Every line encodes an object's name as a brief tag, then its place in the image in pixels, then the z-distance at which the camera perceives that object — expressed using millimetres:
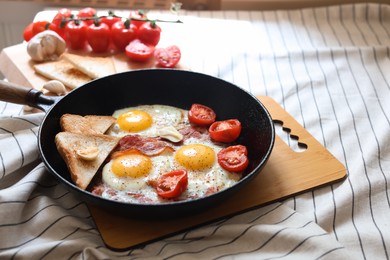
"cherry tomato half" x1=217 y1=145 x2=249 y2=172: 665
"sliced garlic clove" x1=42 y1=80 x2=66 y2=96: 773
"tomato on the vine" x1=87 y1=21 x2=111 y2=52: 875
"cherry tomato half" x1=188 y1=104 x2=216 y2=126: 731
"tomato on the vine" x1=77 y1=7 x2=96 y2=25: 911
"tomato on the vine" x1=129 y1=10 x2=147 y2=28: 898
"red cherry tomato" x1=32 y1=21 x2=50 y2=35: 891
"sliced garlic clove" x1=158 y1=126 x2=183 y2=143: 711
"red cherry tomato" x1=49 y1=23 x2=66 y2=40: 898
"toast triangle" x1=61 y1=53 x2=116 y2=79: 822
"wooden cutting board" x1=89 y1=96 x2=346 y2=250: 601
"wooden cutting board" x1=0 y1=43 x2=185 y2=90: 817
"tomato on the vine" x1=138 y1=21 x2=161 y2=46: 890
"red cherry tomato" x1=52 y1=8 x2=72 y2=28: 883
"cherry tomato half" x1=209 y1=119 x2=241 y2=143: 702
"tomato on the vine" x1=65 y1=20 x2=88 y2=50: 879
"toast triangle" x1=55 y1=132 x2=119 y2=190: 636
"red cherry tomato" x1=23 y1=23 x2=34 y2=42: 904
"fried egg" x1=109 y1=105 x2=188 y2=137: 729
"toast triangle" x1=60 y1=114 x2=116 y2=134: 682
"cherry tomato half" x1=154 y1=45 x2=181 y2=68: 861
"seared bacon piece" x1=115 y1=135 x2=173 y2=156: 690
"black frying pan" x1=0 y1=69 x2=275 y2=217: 609
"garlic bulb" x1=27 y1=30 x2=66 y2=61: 836
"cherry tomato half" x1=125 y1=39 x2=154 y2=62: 863
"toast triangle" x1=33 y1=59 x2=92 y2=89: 808
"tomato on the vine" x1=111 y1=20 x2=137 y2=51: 886
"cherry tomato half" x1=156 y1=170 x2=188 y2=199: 625
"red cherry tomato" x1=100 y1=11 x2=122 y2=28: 916
